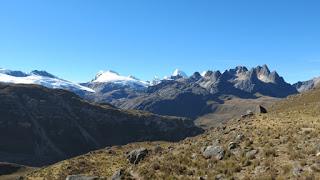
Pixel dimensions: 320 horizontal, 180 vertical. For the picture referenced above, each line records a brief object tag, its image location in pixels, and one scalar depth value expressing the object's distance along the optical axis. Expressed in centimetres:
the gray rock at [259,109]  5237
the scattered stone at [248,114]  4965
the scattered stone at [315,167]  1803
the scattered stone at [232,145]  2509
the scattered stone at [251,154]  2236
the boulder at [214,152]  2383
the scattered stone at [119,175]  2285
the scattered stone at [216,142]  2811
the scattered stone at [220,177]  1964
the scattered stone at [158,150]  3368
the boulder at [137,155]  3251
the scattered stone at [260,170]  1960
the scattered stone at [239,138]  2711
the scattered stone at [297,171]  1813
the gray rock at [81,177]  2172
